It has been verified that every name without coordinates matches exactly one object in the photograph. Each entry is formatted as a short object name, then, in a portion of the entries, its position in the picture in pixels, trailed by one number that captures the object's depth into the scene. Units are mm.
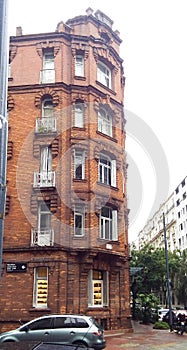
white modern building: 70762
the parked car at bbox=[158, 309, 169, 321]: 33912
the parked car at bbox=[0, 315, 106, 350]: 13438
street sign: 19344
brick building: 19391
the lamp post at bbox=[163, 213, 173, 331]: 23644
